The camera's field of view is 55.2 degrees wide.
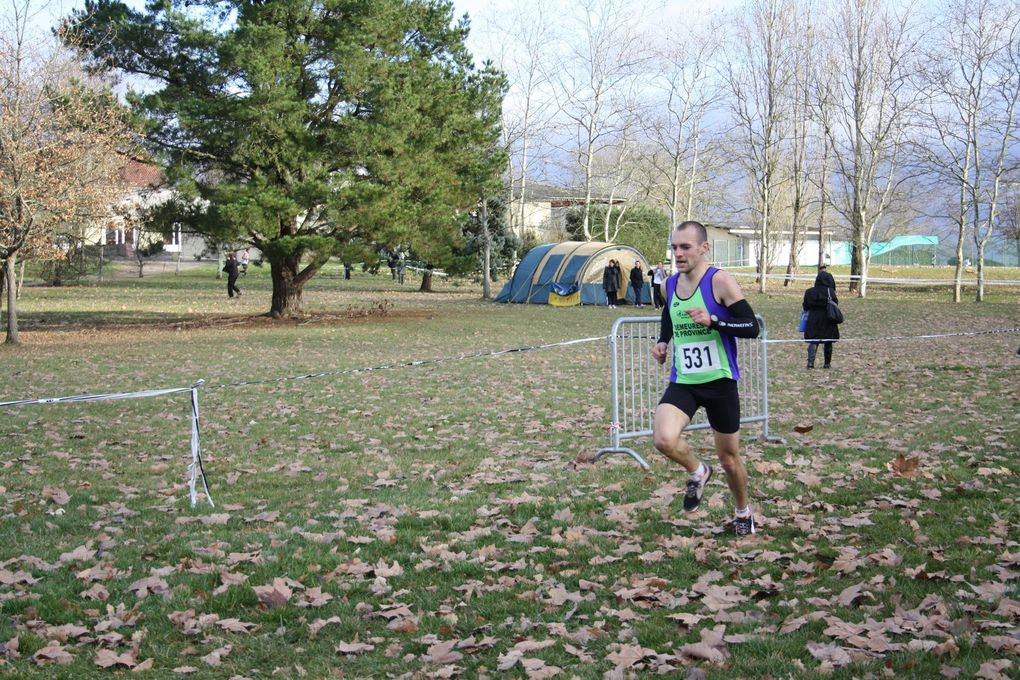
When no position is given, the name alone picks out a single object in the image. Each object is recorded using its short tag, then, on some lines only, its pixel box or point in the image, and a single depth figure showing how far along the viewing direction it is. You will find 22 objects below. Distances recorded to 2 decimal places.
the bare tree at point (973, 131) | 38.06
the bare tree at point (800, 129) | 48.16
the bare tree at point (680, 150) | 50.34
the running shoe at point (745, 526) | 6.44
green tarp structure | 84.32
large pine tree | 25.44
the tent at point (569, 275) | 38.25
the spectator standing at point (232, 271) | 38.25
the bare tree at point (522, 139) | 45.72
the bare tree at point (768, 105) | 48.06
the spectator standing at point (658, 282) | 33.24
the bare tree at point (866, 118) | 43.72
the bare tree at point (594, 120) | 46.22
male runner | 6.40
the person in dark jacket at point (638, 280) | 36.81
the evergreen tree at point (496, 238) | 44.41
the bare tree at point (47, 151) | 20.97
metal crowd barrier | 9.24
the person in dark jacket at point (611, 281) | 36.39
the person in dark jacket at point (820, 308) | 16.42
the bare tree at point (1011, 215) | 49.28
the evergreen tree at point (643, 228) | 60.88
